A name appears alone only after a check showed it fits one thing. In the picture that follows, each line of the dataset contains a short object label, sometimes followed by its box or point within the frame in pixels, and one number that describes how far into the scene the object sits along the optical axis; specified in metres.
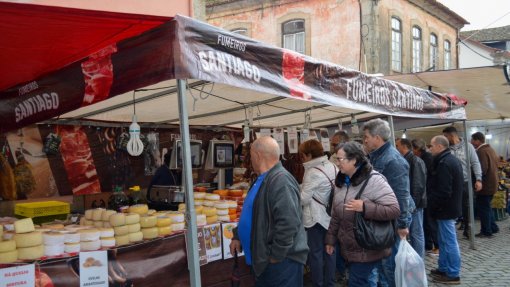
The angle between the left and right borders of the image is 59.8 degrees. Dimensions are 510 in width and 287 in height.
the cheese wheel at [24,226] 3.35
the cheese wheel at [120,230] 3.80
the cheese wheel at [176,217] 4.28
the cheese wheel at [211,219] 4.63
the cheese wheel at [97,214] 4.09
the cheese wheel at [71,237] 3.52
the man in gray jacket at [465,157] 7.88
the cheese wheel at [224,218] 4.79
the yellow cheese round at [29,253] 3.28
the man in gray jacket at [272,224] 3.06
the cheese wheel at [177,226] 4.20
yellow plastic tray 4.68
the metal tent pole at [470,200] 7.60
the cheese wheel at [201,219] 4.46
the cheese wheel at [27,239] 3.29
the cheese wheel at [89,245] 3.58
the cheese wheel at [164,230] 4.06
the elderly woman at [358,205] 3.63
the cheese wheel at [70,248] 3.50
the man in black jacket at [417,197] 5.65
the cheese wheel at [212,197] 5.12
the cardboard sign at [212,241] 4.48
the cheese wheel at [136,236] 3.86
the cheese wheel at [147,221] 3.99
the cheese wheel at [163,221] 4.07
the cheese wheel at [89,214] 4.20
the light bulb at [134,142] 4.36
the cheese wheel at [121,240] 3.78
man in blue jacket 4.33
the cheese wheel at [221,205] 4.87
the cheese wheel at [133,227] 3.87
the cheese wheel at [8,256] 3.15
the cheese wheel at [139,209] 4.24
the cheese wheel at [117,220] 3.82
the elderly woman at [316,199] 4.77
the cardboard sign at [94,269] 3.46
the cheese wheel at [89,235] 3.59
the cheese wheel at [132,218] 3.87
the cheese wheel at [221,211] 4.83
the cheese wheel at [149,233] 3.98
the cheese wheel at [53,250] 3.40
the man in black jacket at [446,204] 5.68
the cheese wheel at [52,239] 3.41
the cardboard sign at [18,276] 3.09
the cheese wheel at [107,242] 3.67
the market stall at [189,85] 3.02
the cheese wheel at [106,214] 3.97
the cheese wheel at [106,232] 3.70
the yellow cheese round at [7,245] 3.18
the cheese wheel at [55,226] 3.82
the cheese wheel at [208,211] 4.64
